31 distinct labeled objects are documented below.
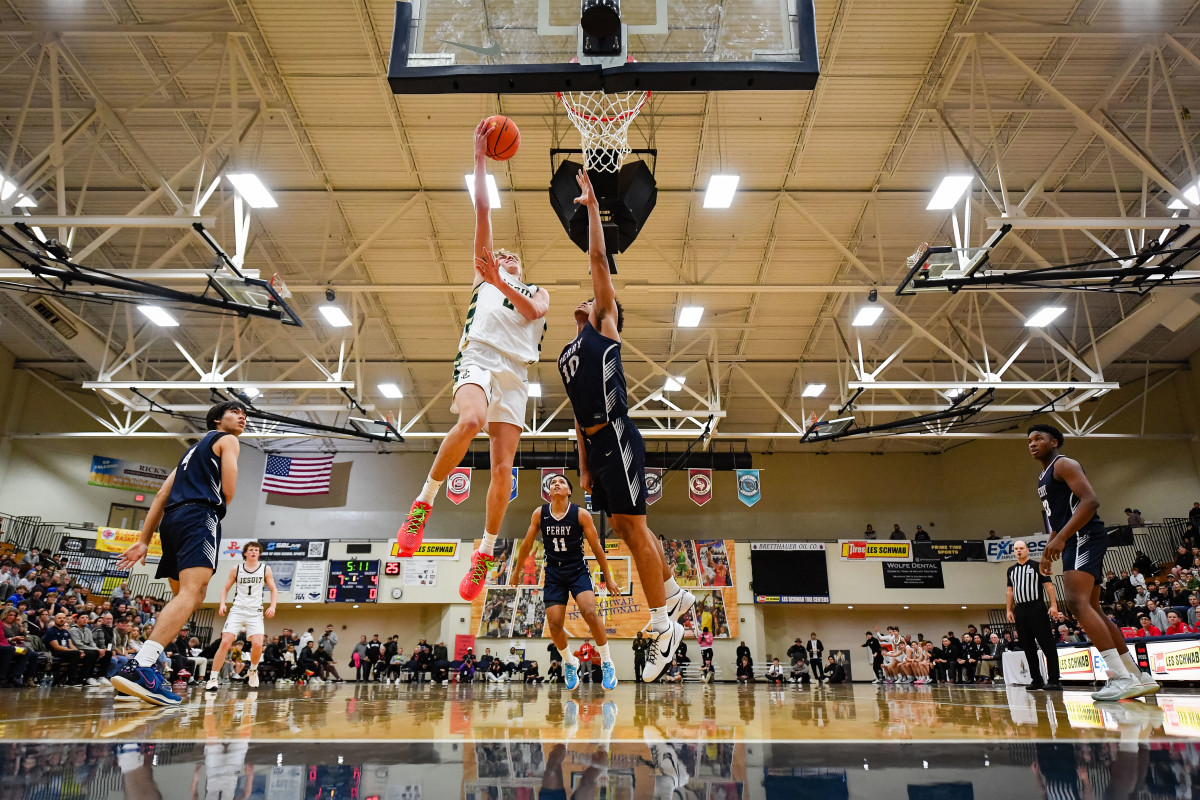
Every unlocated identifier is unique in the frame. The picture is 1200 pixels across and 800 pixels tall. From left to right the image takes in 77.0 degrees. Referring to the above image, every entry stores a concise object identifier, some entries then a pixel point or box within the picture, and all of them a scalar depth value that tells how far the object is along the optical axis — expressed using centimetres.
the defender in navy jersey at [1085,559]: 512
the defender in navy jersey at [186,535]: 456
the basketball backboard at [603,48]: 475
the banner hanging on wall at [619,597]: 2325
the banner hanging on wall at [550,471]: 2189
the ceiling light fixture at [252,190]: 1179
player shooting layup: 420
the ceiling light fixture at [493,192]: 1120
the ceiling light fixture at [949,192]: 1214
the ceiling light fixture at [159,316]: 1600
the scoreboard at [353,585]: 2372
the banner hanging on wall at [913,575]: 2403
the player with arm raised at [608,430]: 402
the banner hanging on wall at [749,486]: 2172
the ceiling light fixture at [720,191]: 1204
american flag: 2208
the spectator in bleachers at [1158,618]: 1330
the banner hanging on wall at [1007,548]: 2255
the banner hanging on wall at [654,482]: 2173
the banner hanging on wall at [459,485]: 2025
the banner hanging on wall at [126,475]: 2205
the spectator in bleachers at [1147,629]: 1297
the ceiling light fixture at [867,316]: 1569
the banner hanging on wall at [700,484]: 2130
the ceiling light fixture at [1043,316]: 1502
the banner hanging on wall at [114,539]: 2059
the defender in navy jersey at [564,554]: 686
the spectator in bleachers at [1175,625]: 1280
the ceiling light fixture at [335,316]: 1504
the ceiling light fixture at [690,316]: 1599
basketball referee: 832
